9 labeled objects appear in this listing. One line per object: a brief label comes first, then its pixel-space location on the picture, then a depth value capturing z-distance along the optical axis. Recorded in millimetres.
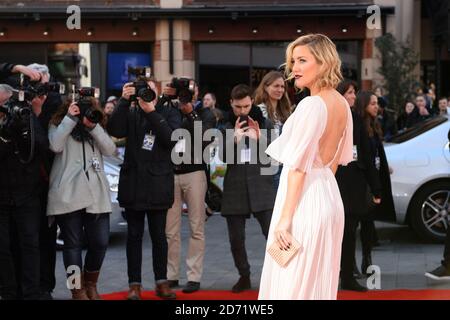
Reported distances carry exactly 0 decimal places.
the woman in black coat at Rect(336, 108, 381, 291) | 8133
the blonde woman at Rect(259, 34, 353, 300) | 4602
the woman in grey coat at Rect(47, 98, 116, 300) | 7332
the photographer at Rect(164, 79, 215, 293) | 8219
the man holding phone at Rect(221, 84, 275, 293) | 8180
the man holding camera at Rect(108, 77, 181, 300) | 7680
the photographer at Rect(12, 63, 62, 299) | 7488
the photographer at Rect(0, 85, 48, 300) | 7086
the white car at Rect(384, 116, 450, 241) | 10688
